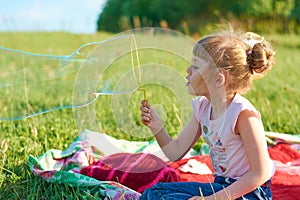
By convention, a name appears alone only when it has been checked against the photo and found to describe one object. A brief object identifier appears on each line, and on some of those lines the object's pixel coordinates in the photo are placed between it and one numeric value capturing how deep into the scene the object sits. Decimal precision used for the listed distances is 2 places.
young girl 2.00
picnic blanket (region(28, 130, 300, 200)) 2.42
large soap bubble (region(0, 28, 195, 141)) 2.67
